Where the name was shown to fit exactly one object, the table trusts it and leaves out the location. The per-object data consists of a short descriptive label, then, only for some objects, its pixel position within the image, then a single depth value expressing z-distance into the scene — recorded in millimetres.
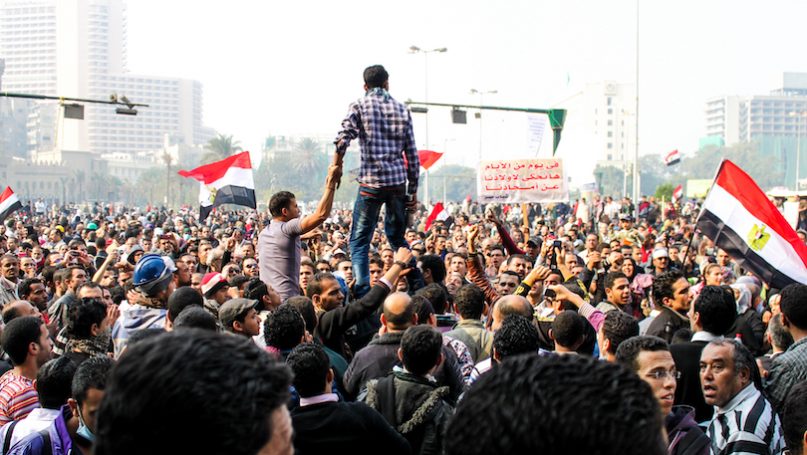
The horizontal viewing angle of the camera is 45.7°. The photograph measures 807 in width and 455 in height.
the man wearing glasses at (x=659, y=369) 4113
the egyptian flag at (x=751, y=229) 7953
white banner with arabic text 16844
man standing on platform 8062
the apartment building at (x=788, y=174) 190825
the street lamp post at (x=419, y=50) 40500
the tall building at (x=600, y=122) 187875
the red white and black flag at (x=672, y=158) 47906
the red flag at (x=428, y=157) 24797
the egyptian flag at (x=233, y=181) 16625
